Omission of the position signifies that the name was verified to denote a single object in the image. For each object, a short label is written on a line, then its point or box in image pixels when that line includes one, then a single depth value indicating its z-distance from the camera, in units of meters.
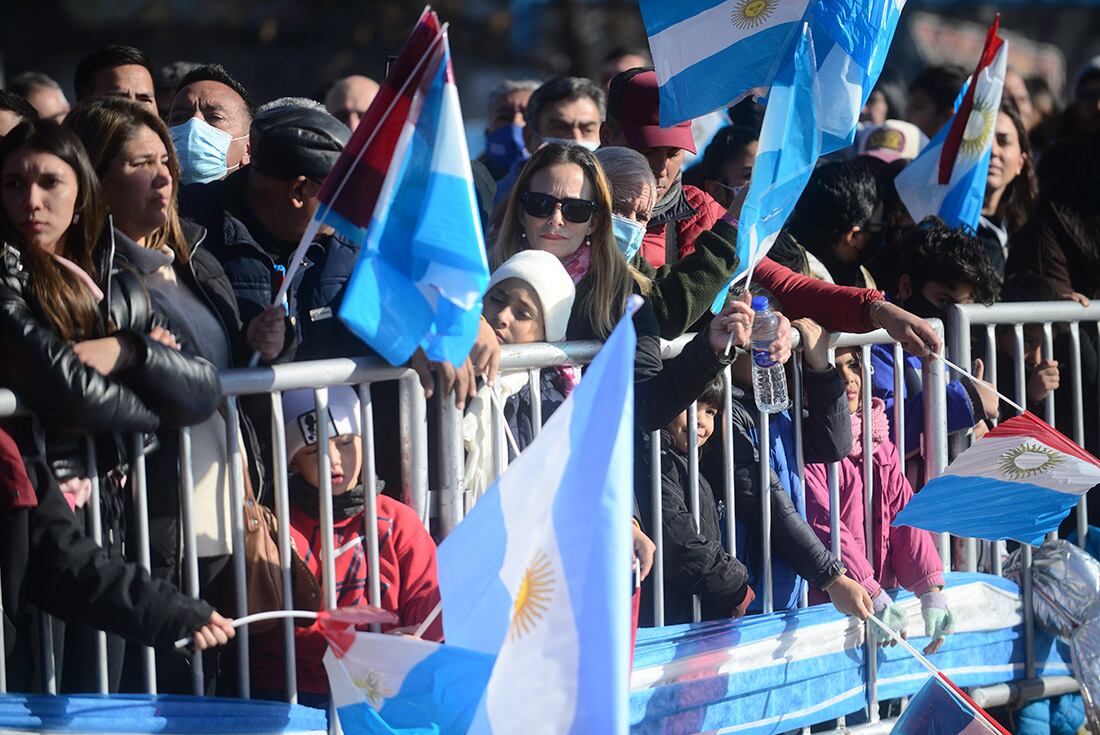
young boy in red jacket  8.74
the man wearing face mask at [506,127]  16.86
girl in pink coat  11.11
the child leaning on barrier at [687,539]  10.12
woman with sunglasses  9.67
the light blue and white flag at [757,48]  10.30
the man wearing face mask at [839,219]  12.86
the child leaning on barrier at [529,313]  9.62
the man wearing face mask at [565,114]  14.62
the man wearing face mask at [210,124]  11.92
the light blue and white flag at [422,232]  8.12
